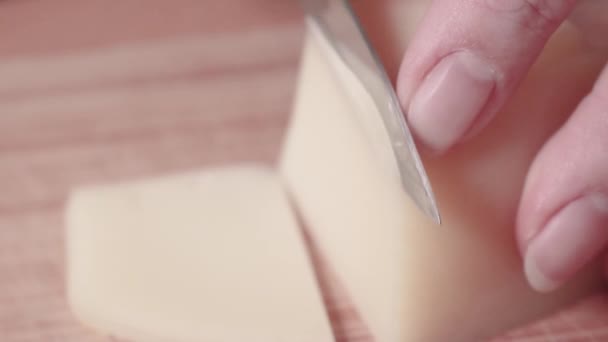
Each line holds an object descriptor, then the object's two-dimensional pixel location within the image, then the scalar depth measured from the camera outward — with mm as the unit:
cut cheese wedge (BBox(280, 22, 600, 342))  212
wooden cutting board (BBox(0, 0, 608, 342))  235
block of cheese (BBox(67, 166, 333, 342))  222
